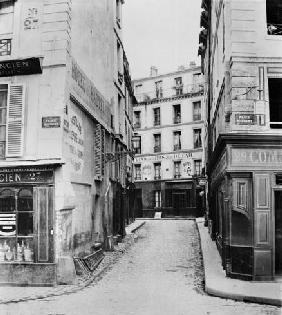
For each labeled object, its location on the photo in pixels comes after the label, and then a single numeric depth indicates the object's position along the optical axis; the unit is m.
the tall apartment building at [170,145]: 38.38
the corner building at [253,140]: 10.81
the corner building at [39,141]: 11.05
